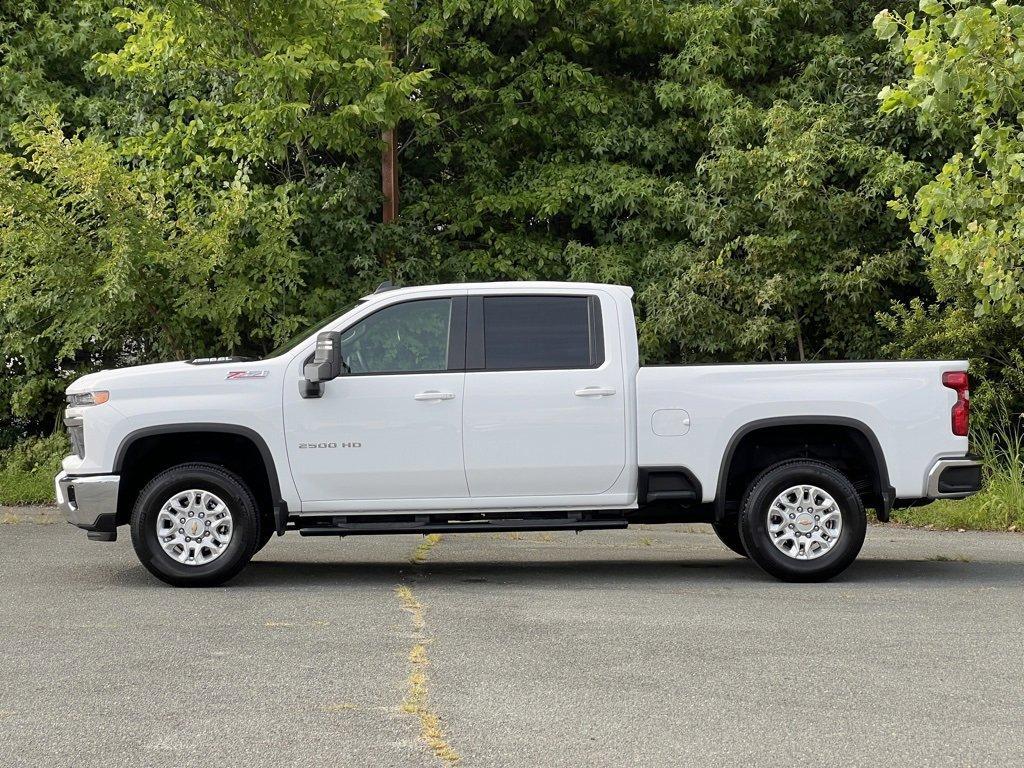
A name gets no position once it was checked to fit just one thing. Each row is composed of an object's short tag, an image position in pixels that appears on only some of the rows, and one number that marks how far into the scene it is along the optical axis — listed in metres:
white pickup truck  10.19
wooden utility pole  18.91
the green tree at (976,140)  13.37
